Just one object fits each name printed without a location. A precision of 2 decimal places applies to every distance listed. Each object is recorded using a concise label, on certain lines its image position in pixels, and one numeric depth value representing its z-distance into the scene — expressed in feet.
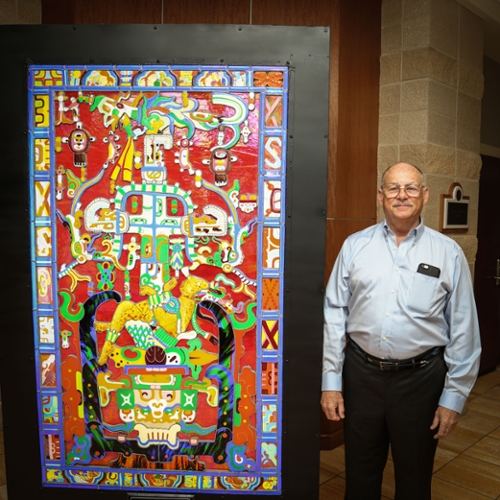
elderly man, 6.00
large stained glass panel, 5.66
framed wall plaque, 10.63
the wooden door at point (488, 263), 13.84
